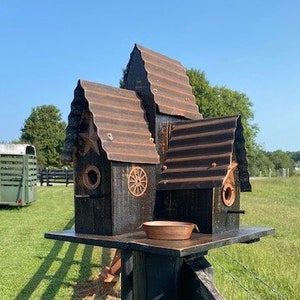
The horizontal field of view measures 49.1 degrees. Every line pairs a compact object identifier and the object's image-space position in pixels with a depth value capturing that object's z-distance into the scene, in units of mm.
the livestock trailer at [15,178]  11066
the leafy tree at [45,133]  40189
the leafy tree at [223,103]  29087
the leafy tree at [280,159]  60572
